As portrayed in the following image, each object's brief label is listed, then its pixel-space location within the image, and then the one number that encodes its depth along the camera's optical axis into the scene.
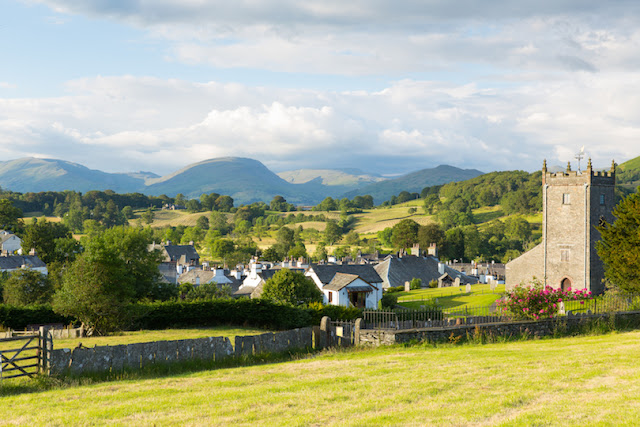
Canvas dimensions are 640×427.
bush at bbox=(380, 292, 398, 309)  58.05
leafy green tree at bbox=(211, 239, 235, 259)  132.62
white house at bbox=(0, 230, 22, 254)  110.50
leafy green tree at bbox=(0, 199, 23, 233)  125.19
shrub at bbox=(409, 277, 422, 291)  84.62
